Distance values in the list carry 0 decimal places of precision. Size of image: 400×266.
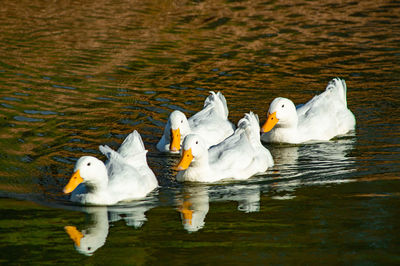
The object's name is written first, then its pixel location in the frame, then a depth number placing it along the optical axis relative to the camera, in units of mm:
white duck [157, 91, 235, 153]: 11523
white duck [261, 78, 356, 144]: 12102
